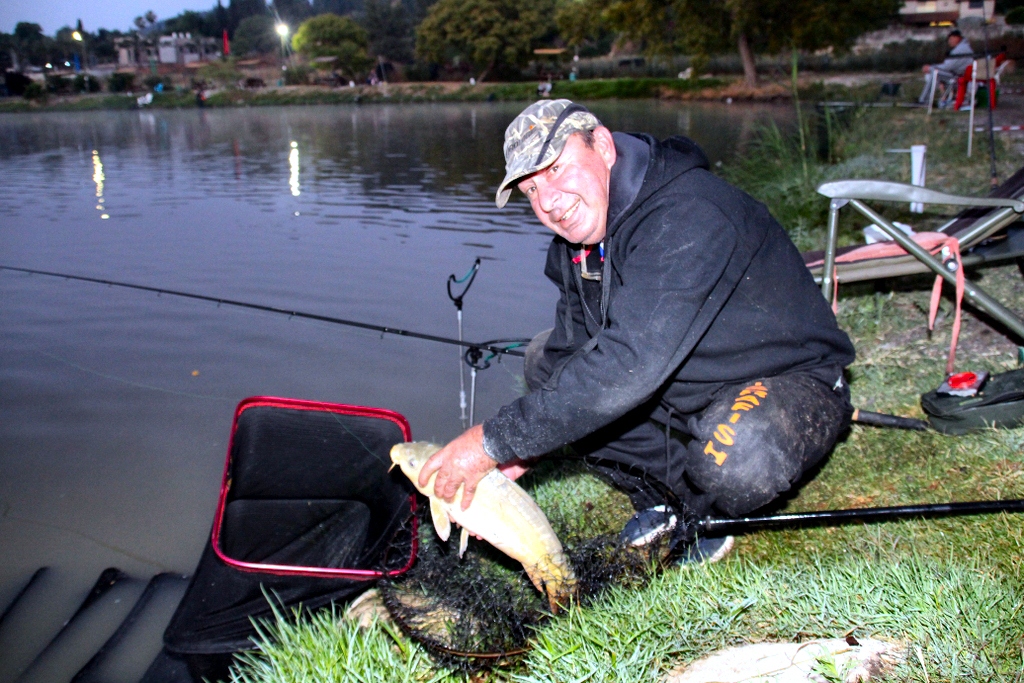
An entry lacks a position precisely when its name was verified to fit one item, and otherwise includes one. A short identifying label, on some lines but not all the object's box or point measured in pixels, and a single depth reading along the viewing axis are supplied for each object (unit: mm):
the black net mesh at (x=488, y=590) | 2104
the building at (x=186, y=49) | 91938
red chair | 13570
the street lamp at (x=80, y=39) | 84881
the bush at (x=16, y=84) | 51719
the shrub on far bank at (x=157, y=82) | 62844
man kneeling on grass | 2045
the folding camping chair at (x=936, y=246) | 3475
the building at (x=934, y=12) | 47844
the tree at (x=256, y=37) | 95312
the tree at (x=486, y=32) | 50125
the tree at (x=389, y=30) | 73562
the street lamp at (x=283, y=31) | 91875
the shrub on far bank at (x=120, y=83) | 59781
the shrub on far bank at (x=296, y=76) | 64438
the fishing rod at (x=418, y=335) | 3575
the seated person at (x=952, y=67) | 14492
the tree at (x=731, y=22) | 32594
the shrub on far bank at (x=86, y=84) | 57750
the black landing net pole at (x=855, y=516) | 2137
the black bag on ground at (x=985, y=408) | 2957
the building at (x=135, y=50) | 90150
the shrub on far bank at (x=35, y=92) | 48719
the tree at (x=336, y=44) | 69625
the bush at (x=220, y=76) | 63594
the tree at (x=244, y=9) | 118562
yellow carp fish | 2148
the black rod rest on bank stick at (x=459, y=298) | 3656
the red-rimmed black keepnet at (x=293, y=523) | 2643
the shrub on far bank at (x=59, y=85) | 53688
